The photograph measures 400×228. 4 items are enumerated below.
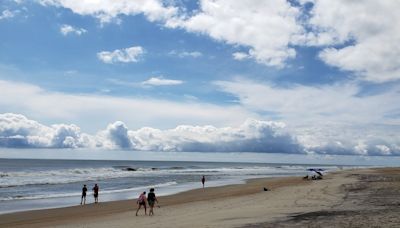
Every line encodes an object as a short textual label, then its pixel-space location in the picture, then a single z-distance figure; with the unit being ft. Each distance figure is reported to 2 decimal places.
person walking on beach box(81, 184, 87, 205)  99.04
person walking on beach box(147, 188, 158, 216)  72.28
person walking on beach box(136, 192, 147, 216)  72.18
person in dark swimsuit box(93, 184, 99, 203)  100.98
